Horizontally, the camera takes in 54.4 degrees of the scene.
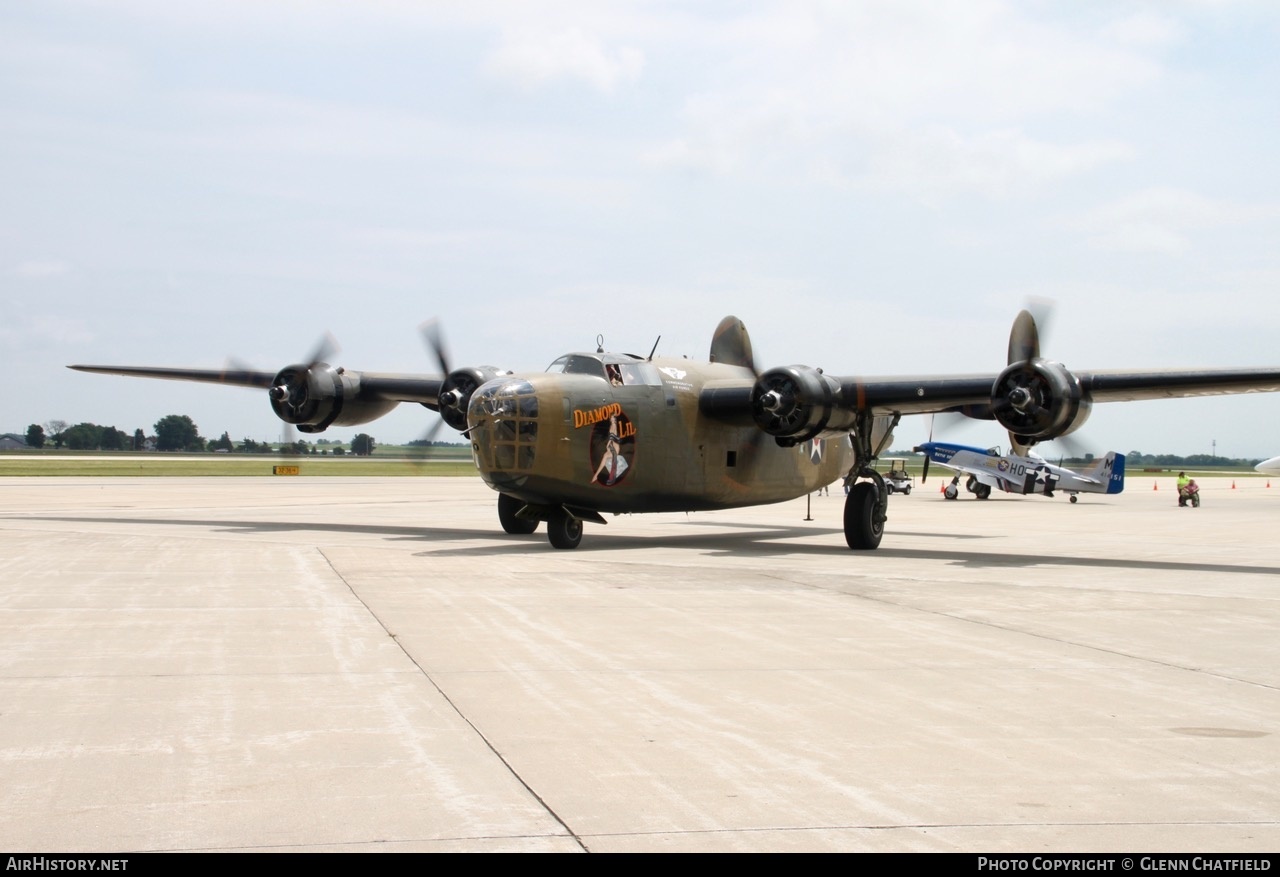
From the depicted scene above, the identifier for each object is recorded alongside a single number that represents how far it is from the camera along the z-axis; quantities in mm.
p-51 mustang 54438
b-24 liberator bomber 22375
